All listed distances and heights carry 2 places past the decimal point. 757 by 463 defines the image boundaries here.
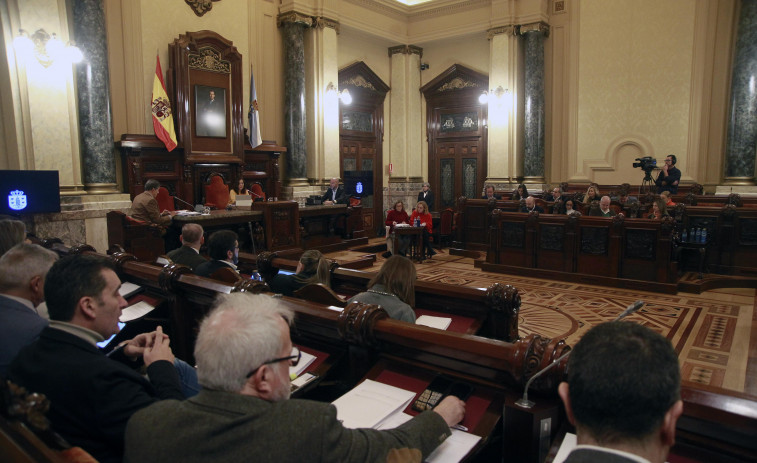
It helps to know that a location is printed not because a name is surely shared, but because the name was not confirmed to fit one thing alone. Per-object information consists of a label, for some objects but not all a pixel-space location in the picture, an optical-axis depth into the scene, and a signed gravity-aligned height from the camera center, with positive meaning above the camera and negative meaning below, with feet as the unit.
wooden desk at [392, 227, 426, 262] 27.14 -3.22
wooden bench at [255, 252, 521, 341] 9.32 -2.46
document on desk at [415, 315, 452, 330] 9.41 -2.67
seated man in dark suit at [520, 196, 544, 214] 25.74 -1.59
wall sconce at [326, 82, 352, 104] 35.29 +5.54
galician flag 30.09 +3.40
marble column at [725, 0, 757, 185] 27.53 +3.67
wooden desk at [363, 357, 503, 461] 5.08 -2.36
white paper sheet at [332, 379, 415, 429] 5.18 -2.39
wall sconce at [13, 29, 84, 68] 20.43 +5.34
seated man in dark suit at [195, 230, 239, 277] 11.76 -1.65
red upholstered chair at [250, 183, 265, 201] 30.43 -0.67
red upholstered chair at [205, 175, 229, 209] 28.04 -0.81
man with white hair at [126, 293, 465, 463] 3.52 -1.66
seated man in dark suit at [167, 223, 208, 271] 12.85 -1.77
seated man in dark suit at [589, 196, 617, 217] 22.84 -1.56
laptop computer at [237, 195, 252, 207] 26.61 -1.14
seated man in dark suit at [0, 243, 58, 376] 6.14 -1.53
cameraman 26.55 -0.11
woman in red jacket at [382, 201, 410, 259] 28.22 -2.26
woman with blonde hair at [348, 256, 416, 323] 8.37 -1.85
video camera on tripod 27.17 +0.48
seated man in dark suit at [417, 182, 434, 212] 35.17 -1.24
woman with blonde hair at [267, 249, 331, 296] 10.94 -2.08
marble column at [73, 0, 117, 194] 22.52 +3.72
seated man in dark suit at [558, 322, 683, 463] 3.00 -1.30
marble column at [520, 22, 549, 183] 33.86 +5.00
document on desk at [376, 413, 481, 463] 4.63 -2.48
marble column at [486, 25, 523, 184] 34.65 +4.48
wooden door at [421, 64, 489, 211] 38.65 +3.23
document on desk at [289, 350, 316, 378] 6.68 -2.46
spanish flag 25.59 +3.35
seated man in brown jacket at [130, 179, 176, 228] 21.58 -1.16
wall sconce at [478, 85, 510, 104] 34.78 +5.57
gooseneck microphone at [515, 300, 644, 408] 4.44 -1.86
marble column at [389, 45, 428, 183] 40.24 +4.77
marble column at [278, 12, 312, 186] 31.78 +5.24
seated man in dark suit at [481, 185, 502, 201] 30.84 -1.07
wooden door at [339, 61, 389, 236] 37.27 +3.29
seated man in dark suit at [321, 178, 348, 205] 32.09 -1.02
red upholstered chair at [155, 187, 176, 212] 25.85 -1.02
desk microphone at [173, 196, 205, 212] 25.28 -1.36
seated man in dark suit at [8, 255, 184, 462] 4.80 -1.82
